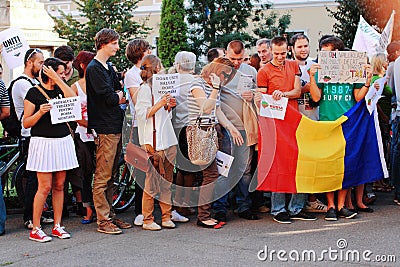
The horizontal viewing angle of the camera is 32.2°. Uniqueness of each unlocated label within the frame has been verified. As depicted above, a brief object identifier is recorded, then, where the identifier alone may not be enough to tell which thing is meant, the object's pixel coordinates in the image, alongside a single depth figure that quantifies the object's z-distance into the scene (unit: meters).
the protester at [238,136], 7.91
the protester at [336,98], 7.99
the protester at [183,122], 7.61
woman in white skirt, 7.10
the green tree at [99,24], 20.14
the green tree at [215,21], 19.61
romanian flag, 7.89
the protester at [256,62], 9.42
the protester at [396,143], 8.64
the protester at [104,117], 7.23
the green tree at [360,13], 17.38
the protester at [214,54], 8.70
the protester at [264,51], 9.04
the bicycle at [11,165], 8.04
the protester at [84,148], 7.88
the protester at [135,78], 7.66
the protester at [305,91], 8.11
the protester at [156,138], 7.36
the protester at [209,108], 7.42
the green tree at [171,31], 19.02
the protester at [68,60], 8.46
